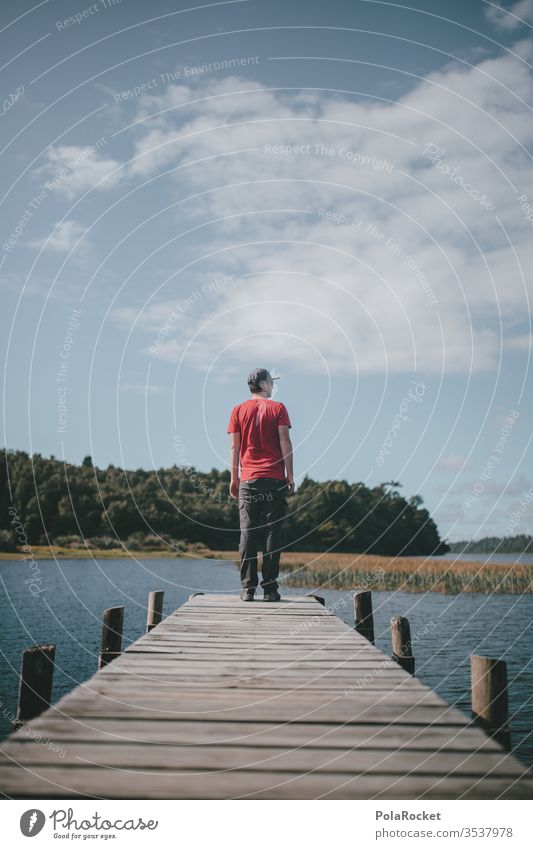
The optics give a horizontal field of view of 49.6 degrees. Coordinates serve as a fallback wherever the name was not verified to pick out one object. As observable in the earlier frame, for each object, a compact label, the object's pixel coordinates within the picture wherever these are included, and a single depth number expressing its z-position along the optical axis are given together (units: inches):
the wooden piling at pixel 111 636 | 365.1
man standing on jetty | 324.8
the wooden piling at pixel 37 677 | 209.2
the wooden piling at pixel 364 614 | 428.5
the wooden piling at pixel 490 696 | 201.2
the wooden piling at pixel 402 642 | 354.9
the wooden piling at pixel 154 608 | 456.1
